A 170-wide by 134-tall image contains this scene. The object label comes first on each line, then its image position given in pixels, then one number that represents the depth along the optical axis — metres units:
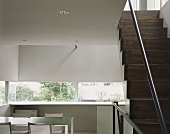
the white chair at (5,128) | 4.45
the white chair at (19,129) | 5.78
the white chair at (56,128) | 6.00
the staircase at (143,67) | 3.01
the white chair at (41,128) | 4.36
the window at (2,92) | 7.77
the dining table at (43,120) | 4.65
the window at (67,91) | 8.95
